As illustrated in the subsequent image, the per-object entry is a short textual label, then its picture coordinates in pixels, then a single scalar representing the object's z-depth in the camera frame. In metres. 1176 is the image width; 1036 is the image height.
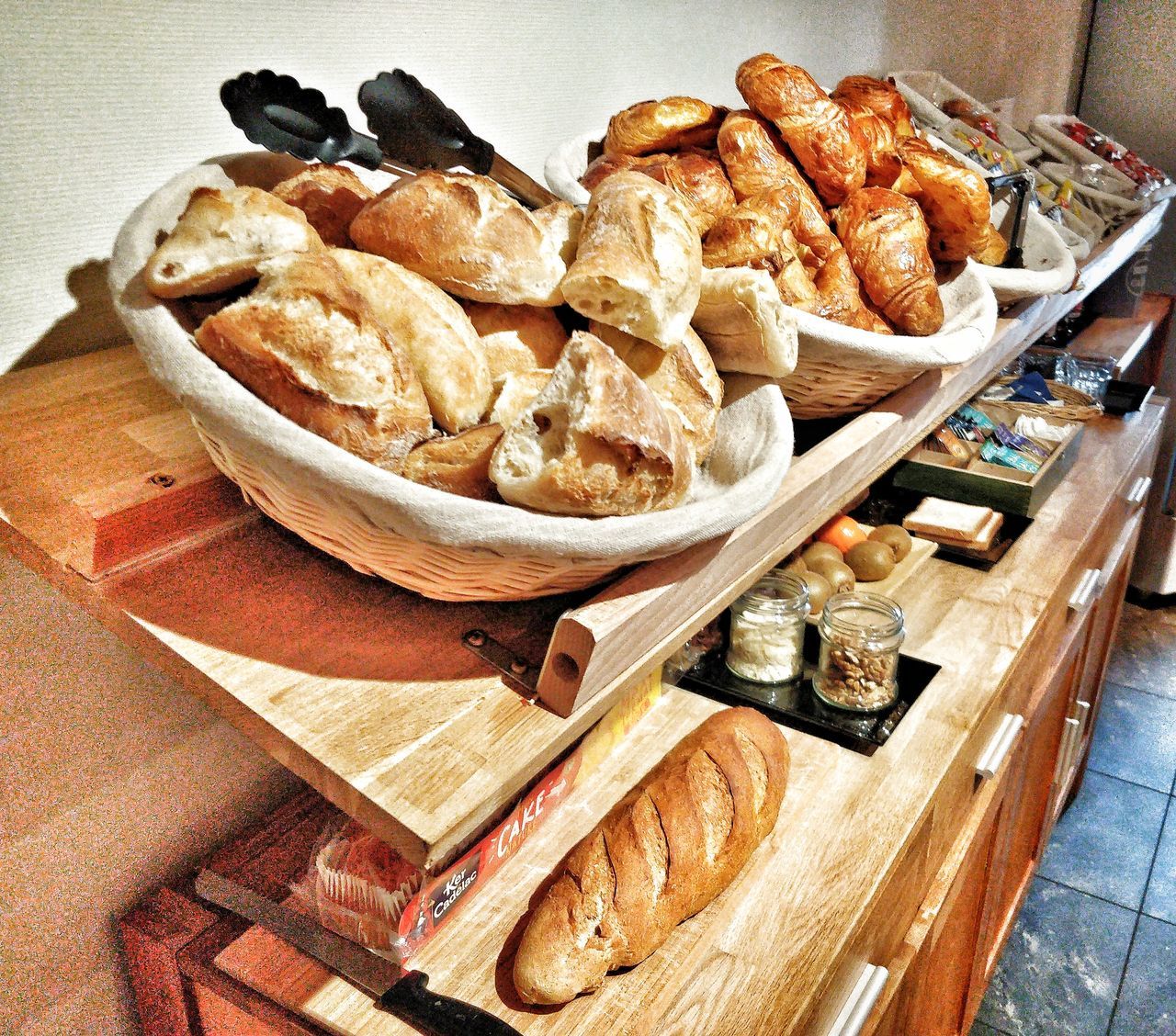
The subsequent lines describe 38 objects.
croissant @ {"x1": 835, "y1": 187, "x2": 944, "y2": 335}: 0.97
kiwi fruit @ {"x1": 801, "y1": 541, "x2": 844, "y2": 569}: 1.36
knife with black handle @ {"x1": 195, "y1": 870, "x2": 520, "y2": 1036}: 0.70
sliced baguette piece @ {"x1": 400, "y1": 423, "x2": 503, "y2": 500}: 0.53
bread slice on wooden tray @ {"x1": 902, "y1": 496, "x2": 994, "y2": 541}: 1.49
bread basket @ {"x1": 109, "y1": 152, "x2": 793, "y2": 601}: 0.47
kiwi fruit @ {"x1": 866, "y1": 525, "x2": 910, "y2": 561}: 1.46
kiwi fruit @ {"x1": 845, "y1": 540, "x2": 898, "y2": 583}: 1.40
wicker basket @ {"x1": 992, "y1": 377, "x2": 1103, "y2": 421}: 1.88
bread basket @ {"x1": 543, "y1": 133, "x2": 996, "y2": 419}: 0.83
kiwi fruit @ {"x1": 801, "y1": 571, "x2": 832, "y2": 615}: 1.29
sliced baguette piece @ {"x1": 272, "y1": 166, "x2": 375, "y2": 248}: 0.68
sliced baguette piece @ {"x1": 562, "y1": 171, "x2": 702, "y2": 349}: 0.60
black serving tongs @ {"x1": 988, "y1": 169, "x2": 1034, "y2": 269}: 1.38
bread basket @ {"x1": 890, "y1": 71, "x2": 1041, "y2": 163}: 1.96
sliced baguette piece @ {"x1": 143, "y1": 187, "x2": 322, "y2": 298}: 0.55
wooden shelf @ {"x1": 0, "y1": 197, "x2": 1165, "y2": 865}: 0.54
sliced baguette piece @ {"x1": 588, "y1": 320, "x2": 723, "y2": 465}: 0.65
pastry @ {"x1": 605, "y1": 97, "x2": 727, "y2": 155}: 1.04
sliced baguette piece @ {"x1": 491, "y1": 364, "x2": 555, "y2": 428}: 0.58
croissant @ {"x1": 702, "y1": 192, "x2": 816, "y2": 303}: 0.82
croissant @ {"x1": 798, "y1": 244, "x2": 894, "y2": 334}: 0.92
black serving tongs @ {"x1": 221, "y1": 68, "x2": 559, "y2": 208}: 0.68
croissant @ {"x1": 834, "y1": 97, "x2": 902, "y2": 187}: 1.10
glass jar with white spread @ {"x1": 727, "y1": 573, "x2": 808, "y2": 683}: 1.15
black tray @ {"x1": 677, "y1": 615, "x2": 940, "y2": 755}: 1.09
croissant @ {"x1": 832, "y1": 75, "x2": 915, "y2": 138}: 1.24
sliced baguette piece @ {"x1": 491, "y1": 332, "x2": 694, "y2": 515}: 0.50
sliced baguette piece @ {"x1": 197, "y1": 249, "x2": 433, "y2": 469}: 0.51
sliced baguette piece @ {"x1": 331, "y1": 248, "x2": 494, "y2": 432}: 0.57
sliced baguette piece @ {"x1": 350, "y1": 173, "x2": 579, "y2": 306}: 0.61
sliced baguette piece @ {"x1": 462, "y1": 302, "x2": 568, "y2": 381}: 0.63
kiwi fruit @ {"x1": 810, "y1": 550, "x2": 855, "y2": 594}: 1.33
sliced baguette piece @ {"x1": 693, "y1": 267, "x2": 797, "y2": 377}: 0.69
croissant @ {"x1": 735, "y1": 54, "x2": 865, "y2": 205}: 1.03
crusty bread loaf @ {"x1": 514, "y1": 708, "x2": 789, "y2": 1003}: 0.76
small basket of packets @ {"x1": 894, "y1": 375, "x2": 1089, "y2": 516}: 1.57
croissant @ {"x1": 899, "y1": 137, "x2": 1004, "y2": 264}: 1.09
